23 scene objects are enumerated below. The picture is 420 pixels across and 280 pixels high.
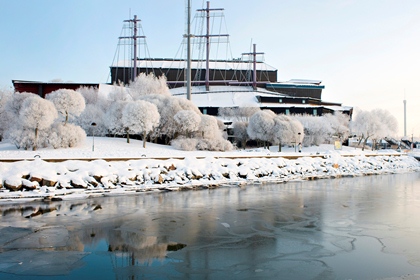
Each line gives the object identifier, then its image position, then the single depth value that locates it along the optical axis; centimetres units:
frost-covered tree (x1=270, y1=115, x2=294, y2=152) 5419
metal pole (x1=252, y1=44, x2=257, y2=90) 9331
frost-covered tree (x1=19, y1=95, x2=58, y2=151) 3538
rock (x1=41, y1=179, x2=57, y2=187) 1777
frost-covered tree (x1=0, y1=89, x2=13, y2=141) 4475
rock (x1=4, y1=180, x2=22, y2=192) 1705
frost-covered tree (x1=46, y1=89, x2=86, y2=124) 4028
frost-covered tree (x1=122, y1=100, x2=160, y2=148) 4138
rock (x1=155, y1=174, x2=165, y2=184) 2091
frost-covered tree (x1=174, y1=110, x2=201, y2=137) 4369
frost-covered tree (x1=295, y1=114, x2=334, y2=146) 6582
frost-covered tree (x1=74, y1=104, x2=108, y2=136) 4903
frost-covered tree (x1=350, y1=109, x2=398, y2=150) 6750
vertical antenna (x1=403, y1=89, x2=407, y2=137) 10644
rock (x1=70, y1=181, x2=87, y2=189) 1831
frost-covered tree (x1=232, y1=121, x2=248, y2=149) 6159
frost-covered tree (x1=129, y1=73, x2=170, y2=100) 6262
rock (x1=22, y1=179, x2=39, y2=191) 1725
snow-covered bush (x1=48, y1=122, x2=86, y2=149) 3631
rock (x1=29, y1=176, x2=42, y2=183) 1762
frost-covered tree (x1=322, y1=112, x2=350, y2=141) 7031
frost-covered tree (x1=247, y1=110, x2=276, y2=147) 5517
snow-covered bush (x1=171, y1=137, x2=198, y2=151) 4134
